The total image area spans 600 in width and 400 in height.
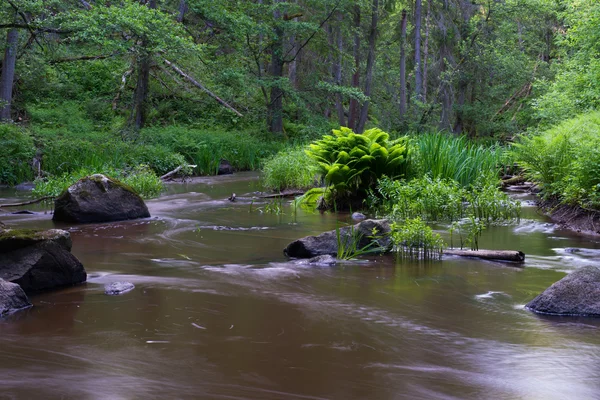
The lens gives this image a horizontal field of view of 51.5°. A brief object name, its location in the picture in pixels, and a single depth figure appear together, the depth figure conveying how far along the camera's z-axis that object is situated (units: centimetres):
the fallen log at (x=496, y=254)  671
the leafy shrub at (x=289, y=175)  1479
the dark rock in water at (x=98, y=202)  959
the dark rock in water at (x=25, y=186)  1457
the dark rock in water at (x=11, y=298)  462
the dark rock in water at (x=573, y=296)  473
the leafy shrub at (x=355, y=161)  1130
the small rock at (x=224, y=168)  2031
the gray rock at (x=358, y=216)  1033
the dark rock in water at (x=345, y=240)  702
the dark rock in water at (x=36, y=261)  531
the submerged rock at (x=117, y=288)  523
